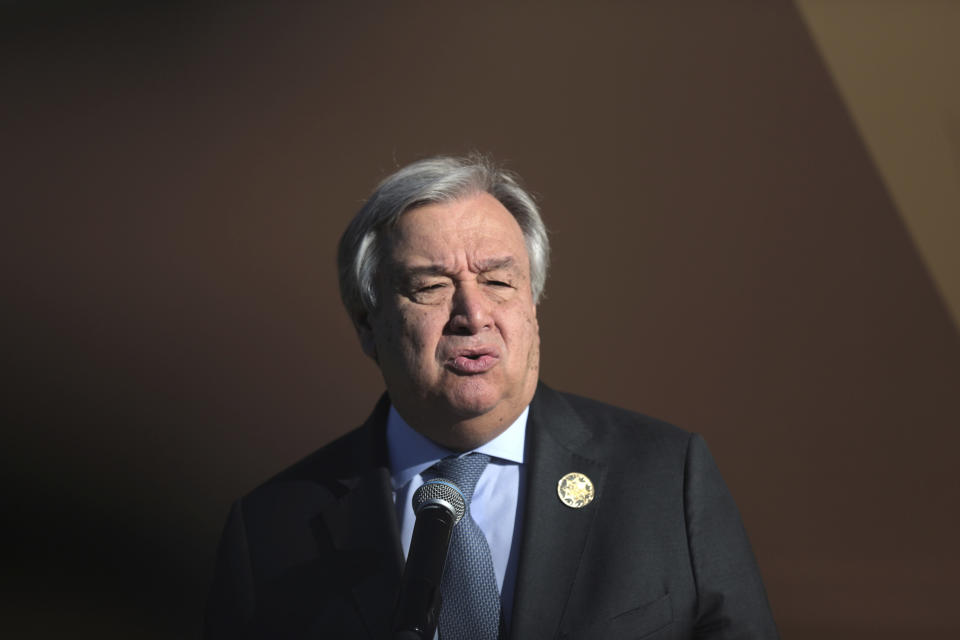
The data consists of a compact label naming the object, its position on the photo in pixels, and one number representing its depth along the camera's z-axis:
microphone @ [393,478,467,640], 3.67
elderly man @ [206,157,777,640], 4.00
